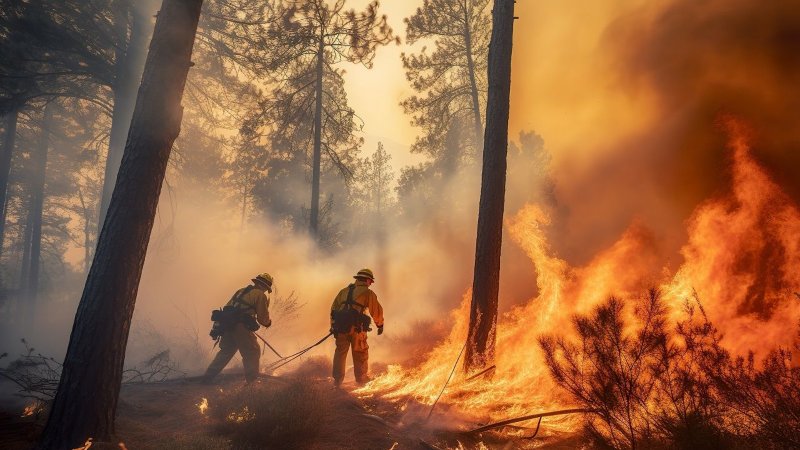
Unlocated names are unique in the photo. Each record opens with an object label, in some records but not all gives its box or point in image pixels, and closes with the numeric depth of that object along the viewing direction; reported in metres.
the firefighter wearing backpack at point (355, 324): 8.09
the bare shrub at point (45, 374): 5.44
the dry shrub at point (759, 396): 3.07
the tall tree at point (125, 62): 11.51
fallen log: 4.50
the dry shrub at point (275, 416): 4.63
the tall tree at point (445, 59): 18.31
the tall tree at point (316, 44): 14.02
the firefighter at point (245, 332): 8.12
